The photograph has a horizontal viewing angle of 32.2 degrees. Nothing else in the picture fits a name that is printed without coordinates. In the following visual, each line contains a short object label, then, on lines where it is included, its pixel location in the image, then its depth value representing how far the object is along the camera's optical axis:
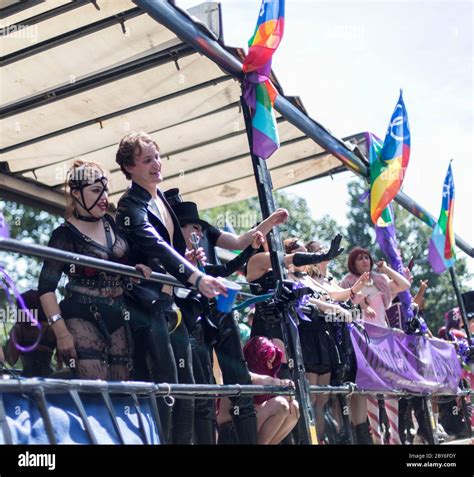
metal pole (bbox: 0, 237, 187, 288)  3.45
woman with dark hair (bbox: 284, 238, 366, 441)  6.33
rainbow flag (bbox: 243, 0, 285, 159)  6.00
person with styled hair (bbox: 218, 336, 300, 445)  5.32
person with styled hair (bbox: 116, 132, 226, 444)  4.40
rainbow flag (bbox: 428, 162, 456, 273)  10.69
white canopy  5.91
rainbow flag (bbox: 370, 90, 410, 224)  8.61
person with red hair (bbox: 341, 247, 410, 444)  7.87
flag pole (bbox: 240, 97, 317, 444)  5.43
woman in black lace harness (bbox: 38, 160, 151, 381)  4.21
